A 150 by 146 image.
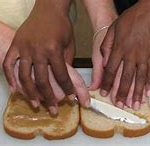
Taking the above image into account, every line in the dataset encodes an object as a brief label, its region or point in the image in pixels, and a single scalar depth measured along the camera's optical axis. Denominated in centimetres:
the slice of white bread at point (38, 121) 86
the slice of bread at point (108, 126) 86
